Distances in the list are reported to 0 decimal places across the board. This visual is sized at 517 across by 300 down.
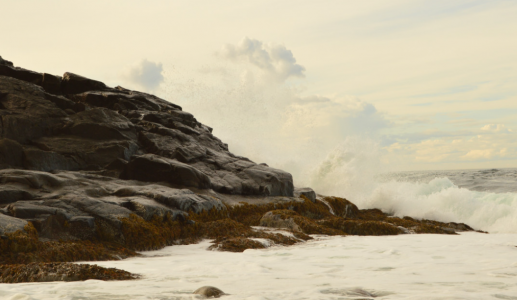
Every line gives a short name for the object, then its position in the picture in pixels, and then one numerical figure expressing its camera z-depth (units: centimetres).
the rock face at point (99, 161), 816
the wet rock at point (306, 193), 1599
